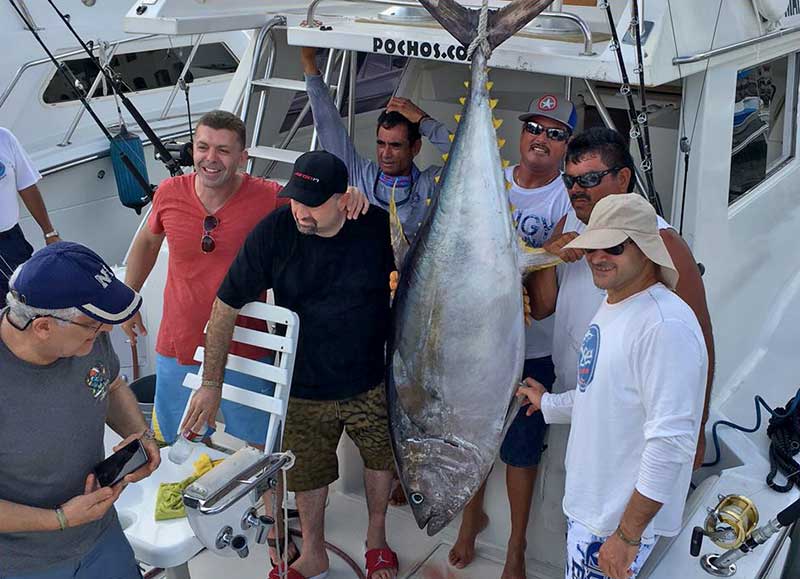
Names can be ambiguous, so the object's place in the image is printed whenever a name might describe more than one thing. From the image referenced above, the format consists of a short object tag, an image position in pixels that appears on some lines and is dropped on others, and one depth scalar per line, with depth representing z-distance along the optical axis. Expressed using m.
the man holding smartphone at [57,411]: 1.72
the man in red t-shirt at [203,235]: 2.67
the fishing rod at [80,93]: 4.57
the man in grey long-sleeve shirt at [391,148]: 2.86
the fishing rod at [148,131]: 3.85
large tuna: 2.23
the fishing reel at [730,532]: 2.06
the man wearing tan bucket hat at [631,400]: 1.74
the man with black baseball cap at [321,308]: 2.41
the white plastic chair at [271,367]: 2.41
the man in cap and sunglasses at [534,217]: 2.50
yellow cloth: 2.27
